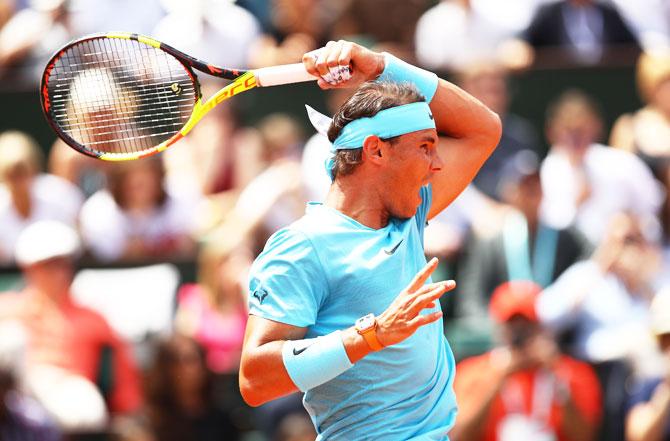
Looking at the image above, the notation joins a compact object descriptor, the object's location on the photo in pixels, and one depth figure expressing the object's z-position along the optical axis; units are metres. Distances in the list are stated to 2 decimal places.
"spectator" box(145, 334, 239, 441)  16.11
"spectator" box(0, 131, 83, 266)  19.09
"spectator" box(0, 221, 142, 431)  16.81
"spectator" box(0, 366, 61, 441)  15.41
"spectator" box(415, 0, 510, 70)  20.22
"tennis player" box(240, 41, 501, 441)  8.31
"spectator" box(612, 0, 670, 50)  20.31
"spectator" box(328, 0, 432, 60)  20.42
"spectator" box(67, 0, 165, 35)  21.92
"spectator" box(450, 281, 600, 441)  15.30
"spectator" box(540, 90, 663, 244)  18.20
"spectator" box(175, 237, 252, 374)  17.02
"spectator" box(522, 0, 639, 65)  20.30
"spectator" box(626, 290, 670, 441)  15.03
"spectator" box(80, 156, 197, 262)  18.73
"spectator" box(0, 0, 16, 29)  22.41
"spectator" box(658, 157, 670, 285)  17.11
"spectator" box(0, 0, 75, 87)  21.31
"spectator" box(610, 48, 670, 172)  18.61
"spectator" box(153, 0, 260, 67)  20.83
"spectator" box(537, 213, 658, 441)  16.62
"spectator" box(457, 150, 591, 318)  17.27
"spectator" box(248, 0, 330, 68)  20.28
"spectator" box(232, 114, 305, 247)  18.08
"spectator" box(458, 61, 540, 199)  18.62
